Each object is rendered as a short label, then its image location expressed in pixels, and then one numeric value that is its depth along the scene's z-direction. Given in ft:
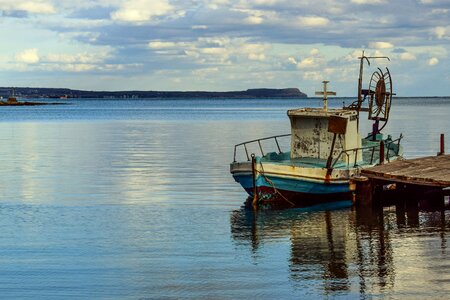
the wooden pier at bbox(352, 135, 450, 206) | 90.68
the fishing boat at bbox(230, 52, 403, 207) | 97.04
